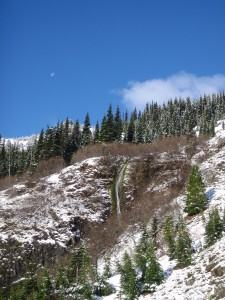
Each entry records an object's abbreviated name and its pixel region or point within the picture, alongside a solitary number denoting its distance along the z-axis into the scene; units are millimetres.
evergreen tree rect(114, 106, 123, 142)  113950
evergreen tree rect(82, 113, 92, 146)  114850
